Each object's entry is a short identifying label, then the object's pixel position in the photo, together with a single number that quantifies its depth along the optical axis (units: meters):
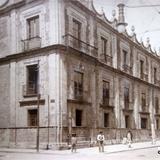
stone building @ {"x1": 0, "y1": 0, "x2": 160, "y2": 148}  21.27
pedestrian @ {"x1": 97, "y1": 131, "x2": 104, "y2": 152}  18.98
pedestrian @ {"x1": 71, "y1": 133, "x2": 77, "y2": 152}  18.67
